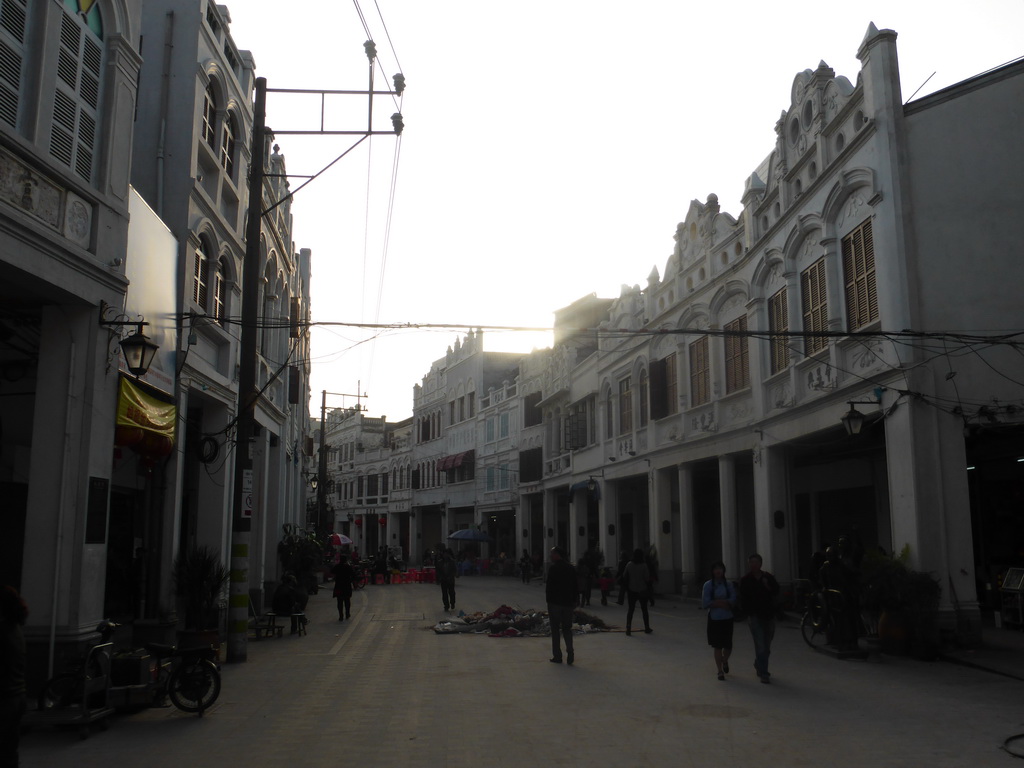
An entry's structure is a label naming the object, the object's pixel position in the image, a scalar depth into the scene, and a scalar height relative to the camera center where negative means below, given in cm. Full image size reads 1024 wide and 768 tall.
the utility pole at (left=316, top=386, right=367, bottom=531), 4559 +242
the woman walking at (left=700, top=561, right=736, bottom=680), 1217 -112
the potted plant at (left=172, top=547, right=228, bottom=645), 1486 -87
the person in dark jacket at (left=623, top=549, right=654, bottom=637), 1831 -107
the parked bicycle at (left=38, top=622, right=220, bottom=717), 1008 -163
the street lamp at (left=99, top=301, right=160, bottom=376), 1131 +234
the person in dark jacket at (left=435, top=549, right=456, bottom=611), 2477 -120
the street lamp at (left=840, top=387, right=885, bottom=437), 1569 +190
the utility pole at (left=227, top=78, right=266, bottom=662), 1455 +140
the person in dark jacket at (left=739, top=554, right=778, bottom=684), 1212 -107
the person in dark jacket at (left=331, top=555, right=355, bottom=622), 2323 -131
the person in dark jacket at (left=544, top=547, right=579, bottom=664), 1440 -107
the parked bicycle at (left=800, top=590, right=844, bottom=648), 1466 -147
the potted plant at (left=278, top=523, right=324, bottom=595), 2708 -63
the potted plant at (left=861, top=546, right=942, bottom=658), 1416 -120
